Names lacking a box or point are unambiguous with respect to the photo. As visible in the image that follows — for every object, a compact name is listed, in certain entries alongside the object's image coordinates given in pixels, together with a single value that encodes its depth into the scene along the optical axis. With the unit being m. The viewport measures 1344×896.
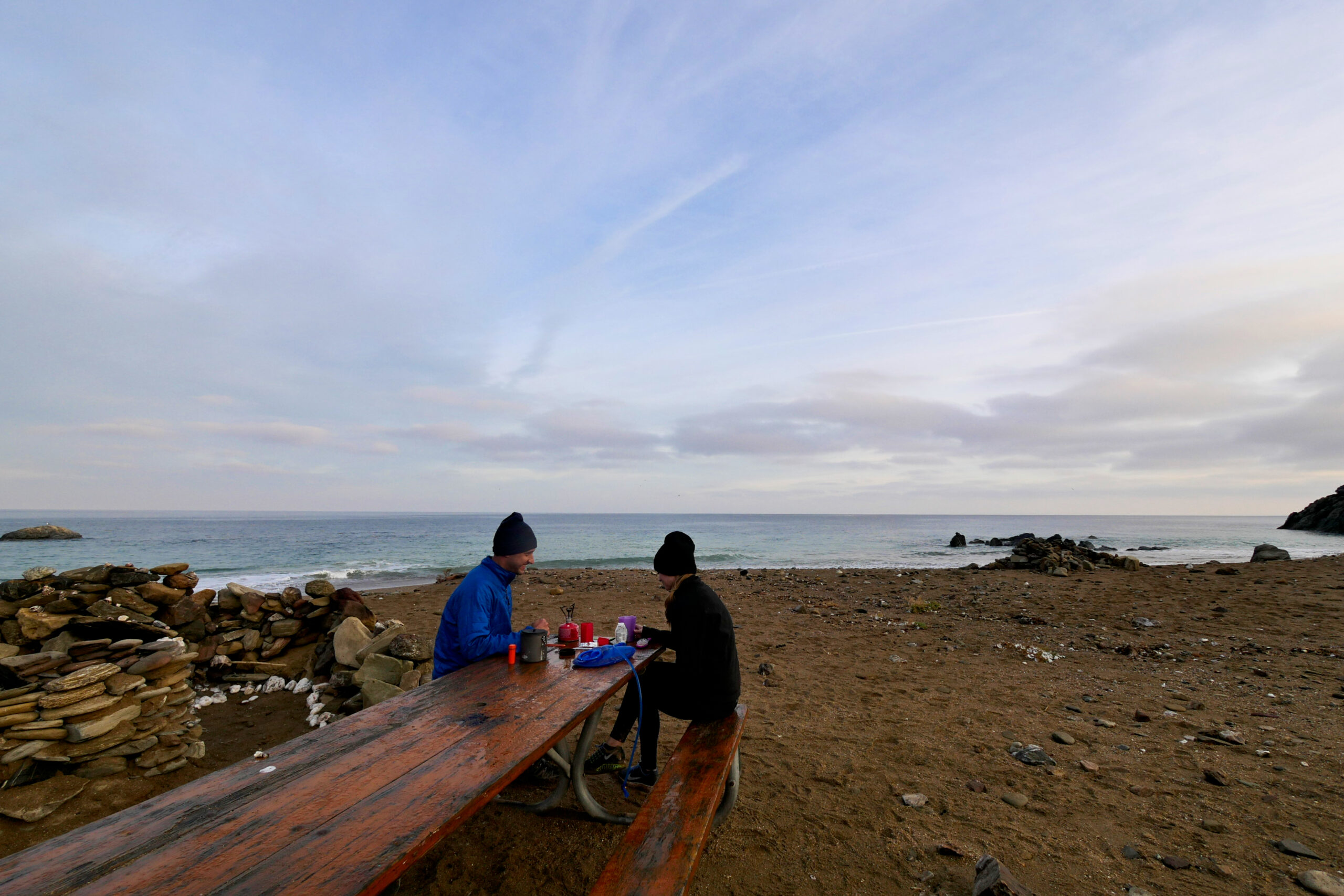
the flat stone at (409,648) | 6.78
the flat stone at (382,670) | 6.51
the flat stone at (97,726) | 4.69
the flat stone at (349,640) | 7.06
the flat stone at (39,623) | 5.96
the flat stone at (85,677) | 4.67
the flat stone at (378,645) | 6.90
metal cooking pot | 4.20
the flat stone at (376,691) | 6.07
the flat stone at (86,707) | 4.64
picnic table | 1.79
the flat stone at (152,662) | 5.18
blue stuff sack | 4.11
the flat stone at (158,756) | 5.00
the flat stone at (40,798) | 4.23
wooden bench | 2.45
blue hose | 4.37
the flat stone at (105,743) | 4.70
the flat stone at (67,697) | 4.61
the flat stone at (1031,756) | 4.88
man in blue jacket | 4.25
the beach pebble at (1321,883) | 3.17
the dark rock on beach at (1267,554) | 21.05
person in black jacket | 4.08
